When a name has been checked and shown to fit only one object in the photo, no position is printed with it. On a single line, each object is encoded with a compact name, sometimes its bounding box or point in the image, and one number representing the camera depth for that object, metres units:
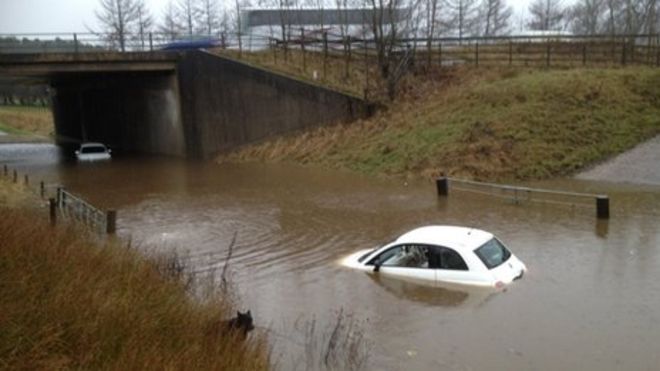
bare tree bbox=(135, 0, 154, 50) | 69.56
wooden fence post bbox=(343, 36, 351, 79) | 42.00
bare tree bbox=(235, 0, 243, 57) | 41.84
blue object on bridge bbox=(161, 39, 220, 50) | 43.06
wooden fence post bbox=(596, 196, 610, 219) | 20.47
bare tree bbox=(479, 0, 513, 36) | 74.19
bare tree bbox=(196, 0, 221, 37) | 77.12
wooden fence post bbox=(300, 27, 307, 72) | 41.36
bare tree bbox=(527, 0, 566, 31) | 87.38
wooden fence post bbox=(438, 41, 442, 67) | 41.99
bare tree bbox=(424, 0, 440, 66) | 42.22
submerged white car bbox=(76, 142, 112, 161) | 43.28
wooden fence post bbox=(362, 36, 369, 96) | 40.78
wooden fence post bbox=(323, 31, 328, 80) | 41.63
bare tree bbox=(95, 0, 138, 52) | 65.88
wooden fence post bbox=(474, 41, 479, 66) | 40.68
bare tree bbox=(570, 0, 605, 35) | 76.19
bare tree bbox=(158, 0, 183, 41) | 78.91
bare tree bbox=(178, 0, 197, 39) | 75.94
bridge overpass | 38.41
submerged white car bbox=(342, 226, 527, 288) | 14.20
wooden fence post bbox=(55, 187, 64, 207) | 21.43
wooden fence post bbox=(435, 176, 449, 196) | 24.94
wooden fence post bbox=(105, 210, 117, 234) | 19.17
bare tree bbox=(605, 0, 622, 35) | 64.51
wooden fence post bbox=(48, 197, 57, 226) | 17.38
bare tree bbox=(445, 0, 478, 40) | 65.91
